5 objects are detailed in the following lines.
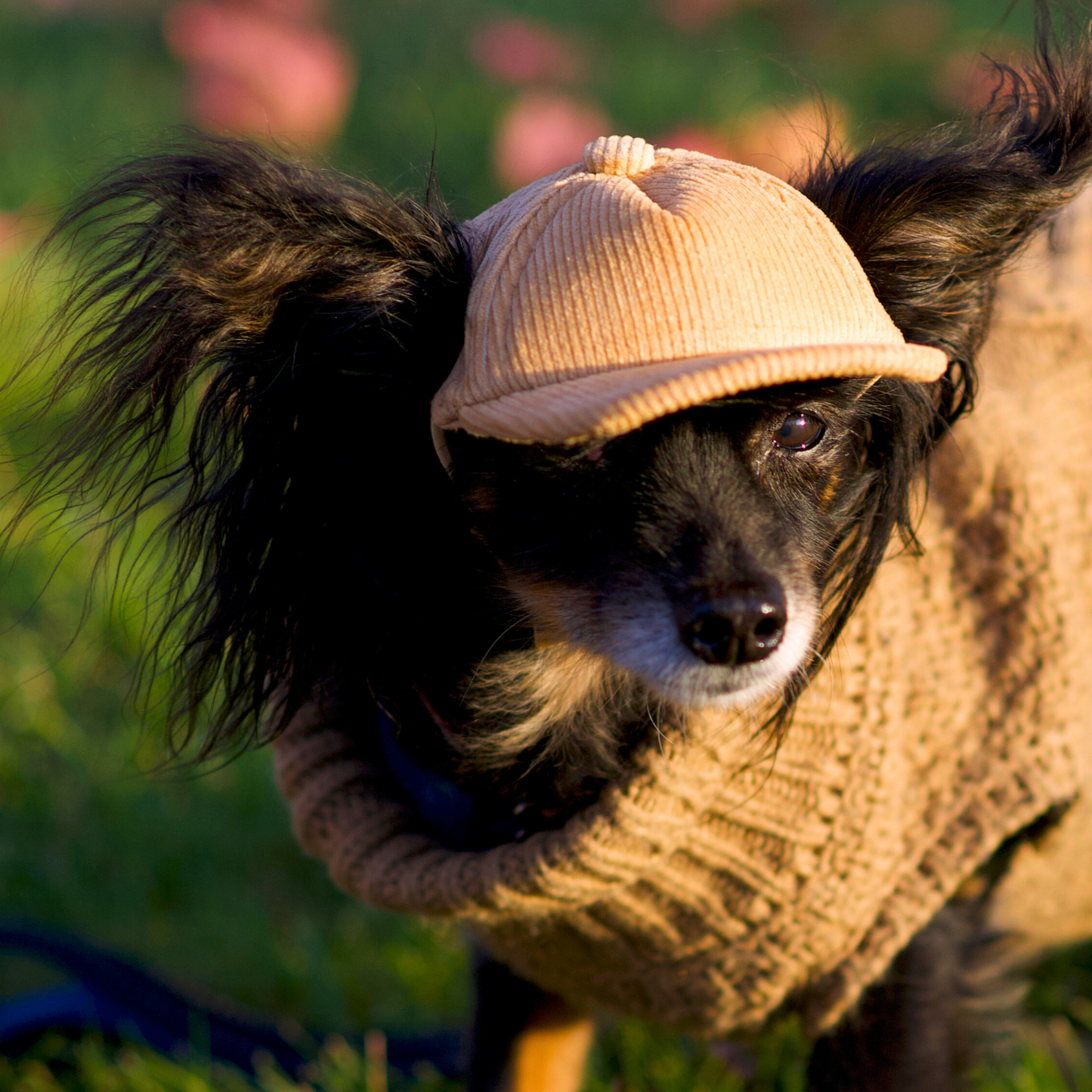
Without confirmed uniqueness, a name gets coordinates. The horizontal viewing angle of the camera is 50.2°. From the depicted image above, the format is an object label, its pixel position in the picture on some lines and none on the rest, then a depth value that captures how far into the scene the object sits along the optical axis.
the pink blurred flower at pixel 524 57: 5.77
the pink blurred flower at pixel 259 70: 4.96
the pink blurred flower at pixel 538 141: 4.73
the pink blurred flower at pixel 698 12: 6.63
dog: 1.22
